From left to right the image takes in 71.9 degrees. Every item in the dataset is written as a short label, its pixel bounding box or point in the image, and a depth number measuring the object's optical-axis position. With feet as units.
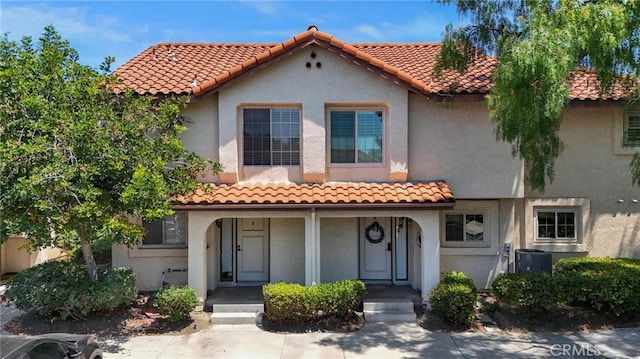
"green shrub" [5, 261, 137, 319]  30.68
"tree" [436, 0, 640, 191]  23.39
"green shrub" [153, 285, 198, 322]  31.35
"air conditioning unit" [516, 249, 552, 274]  36.35
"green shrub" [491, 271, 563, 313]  31.01
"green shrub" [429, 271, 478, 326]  31.35
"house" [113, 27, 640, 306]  35.35
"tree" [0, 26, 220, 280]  26.12
